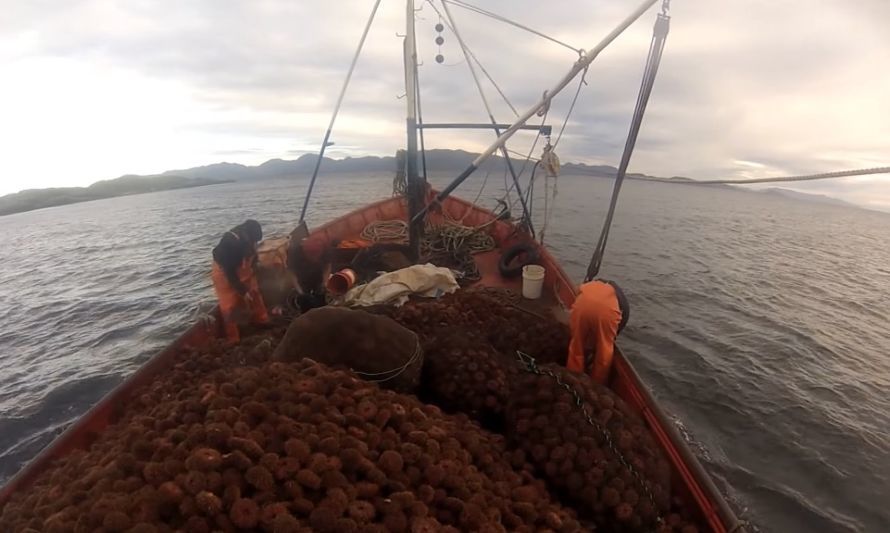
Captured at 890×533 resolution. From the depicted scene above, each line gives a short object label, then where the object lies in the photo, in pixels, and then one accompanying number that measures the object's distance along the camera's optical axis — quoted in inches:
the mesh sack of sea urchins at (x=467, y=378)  130.8
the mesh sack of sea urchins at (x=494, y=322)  174.4
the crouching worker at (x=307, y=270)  228.1
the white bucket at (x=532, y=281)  248.1
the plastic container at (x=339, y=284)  233.6
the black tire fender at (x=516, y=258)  285.4
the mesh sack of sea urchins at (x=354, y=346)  126.5
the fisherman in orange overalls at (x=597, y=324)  154.8
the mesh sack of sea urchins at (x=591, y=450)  100.3
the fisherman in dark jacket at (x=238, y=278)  188.7
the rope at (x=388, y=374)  124.7
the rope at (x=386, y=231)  326.6
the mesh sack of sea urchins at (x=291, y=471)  70.1
